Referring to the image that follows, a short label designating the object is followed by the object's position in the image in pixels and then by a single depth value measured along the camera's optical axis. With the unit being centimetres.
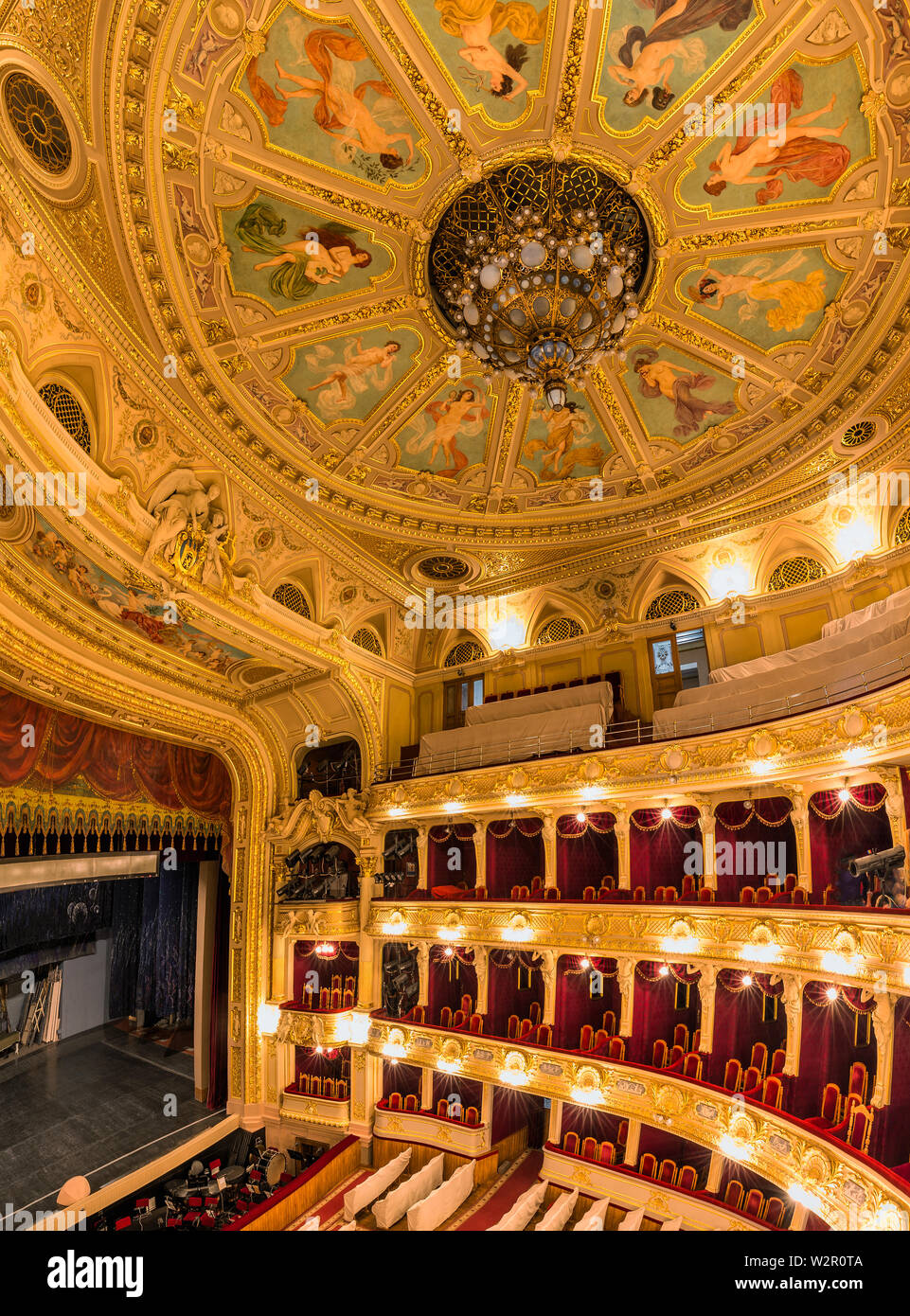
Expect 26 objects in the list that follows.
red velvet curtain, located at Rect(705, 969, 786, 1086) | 1287
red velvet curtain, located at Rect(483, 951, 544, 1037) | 1672
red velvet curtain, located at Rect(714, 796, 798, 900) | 1368
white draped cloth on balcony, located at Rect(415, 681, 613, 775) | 1695
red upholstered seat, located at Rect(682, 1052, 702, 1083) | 1270
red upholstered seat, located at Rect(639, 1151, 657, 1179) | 1333
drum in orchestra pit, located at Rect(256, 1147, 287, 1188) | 1727
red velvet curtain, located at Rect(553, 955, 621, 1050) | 1548
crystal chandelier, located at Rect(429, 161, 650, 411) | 1131
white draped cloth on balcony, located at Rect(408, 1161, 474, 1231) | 1279
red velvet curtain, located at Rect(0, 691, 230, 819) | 1609
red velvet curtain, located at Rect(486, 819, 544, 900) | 1770
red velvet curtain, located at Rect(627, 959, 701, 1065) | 1407
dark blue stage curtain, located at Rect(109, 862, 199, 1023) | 2580
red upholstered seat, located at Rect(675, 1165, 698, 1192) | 1306
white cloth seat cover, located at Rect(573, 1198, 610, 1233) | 1130
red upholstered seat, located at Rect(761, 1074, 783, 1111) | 1136
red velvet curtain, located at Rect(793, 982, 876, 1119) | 1126
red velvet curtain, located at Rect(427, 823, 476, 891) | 1889
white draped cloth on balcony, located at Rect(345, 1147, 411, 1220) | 1403
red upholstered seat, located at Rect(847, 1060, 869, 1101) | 1066
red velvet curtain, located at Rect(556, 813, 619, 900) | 1641
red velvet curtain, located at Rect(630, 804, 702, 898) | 1512
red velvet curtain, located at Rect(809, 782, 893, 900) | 1194
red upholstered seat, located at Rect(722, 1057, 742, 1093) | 1222
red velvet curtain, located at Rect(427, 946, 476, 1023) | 1784
